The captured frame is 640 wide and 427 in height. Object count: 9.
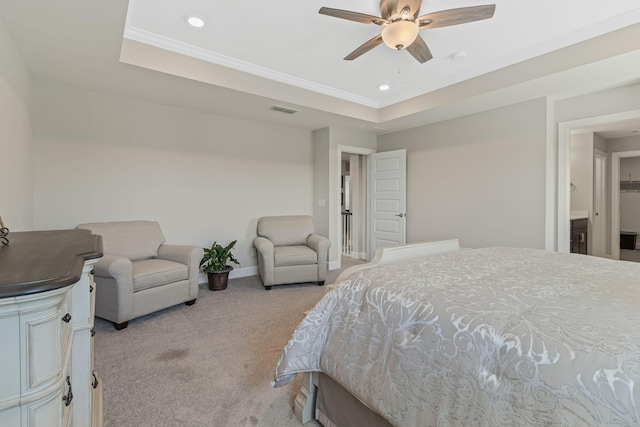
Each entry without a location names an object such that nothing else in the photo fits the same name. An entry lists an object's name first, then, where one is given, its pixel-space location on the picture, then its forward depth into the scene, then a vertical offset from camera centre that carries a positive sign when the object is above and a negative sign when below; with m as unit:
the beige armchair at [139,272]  2.63 -0.58
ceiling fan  2.05 +1.37
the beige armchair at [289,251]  3.87 -0.55
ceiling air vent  3.89 +1.36
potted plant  3.82 -0.72
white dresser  0.62 -0.28
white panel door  5.04 +0.23
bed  0.72 -0.41
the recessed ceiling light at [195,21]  2.47 +1.61
